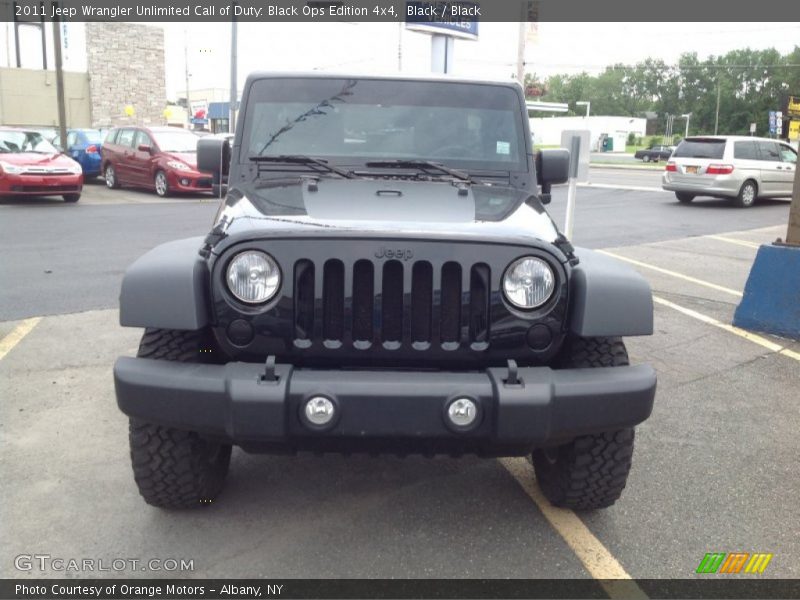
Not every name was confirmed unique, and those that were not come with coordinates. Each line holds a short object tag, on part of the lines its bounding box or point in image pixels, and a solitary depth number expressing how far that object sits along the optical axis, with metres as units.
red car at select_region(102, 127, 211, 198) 16.92
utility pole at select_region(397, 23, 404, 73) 35.24
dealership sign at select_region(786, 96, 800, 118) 28.88
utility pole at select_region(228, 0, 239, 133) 22.64
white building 79.00
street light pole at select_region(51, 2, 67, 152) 21.56
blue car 20.62
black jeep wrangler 2.67
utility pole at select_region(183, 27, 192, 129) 67.34
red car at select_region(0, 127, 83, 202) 14.69
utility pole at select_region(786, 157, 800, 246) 6.46
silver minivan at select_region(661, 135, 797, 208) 17.36
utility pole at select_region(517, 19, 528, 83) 33.10
